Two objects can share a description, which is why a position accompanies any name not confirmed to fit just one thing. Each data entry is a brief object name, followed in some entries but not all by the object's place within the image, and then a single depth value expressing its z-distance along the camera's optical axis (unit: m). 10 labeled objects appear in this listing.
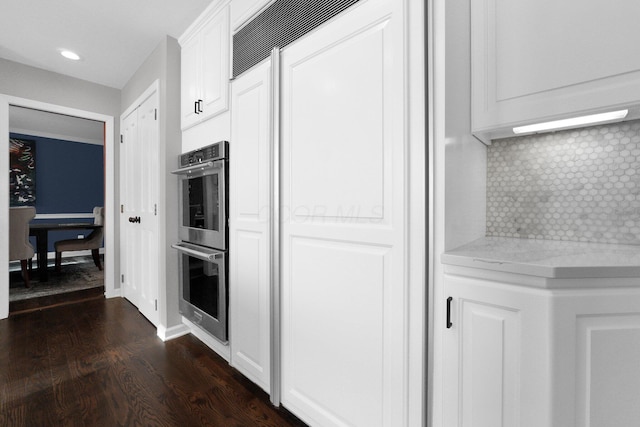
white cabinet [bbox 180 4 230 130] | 2.03
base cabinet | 0.79
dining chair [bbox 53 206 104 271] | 4.61
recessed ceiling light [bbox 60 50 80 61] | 2.82
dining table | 4.29
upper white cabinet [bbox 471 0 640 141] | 0.84
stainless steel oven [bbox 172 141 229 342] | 1.92
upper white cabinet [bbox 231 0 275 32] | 1.68
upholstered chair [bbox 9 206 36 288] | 3.71
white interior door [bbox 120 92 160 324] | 2.71
